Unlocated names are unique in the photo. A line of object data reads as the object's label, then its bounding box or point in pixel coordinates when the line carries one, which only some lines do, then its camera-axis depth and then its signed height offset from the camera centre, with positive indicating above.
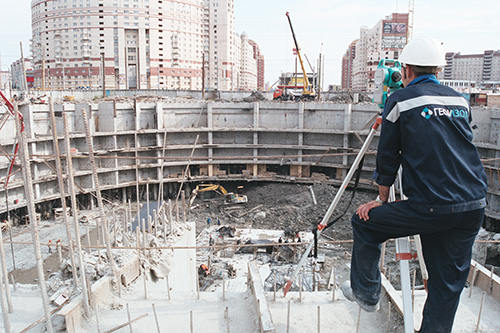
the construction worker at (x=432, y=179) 2.09 -0.39
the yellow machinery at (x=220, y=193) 18.19 -4.16
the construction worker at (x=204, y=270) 10.36 -4.33
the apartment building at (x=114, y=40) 60.28 +11.15
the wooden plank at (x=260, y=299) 3.42 -1.90
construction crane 27.03 +1.13
